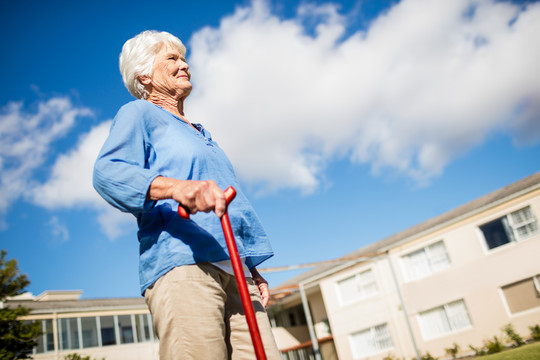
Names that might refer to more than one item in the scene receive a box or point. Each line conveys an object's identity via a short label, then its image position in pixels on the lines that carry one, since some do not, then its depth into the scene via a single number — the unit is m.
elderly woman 1.39
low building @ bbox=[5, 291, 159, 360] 21.56
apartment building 18.72
